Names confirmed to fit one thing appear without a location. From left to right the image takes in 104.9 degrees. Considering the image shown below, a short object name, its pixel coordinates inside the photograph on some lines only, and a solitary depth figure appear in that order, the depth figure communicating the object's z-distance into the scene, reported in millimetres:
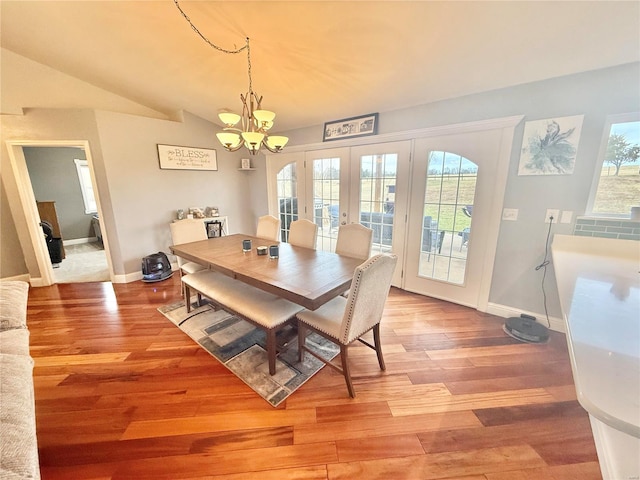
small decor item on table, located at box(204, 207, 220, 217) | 4207
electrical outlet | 2130
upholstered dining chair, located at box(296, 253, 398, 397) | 1440
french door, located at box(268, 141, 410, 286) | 3037
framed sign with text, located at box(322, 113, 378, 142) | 3033
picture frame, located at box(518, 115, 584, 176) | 1998
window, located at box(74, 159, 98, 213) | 5516
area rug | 1721
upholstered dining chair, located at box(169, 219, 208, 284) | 2779
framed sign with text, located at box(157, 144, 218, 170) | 3625
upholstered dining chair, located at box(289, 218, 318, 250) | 2713
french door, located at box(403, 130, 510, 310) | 2449
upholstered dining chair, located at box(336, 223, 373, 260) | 2305
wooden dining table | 1562
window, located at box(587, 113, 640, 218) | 1848
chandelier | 1852
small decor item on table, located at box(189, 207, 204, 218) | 3980
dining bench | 1741
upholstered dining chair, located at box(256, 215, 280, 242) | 3041
